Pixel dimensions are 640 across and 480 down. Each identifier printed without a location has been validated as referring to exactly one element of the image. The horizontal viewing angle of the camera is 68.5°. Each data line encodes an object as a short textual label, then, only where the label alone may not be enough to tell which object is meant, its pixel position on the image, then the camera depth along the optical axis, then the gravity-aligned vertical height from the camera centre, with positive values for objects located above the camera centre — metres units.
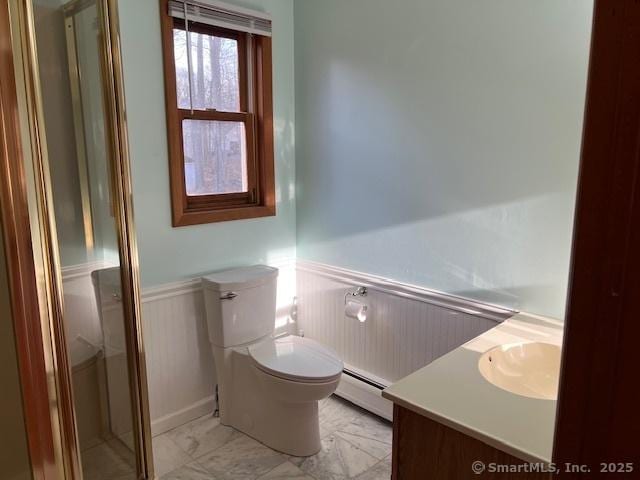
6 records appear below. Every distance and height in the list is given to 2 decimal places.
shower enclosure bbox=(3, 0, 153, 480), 0.87 -0.17
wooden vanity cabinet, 1.17 -0.77
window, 2.37 +0.26
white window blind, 2.28 +0.73
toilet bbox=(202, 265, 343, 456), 2.22 -0.99
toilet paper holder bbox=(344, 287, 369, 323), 2.52 -0.80
